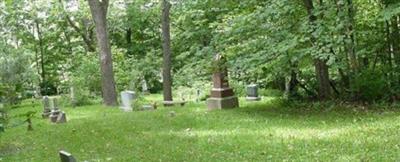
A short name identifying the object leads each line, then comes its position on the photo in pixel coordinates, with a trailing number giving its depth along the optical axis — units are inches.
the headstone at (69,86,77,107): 1026.1
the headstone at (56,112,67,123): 653.3
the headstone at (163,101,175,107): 808.1
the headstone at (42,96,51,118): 762.4
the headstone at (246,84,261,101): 782.5
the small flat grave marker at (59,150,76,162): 241.6
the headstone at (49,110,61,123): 671.8
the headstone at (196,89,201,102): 973.1
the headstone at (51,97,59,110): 704.4
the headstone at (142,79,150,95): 1258.1
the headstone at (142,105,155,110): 757.3
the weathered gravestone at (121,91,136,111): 782.3
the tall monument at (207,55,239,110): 638.5
